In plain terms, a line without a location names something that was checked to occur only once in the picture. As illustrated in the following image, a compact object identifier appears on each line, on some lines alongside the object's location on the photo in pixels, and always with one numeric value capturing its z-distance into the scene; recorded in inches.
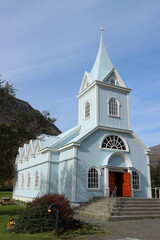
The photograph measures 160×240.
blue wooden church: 754.8
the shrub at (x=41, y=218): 367.9
